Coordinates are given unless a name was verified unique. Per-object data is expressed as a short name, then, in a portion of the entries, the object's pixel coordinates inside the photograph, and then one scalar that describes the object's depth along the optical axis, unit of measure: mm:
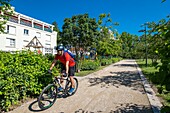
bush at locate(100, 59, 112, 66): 15815
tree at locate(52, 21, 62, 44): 10121
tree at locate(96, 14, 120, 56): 14640
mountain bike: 3270
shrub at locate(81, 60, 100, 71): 10128
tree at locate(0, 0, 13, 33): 7220
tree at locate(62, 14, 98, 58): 9420
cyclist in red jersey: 3669
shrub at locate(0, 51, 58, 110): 2952
